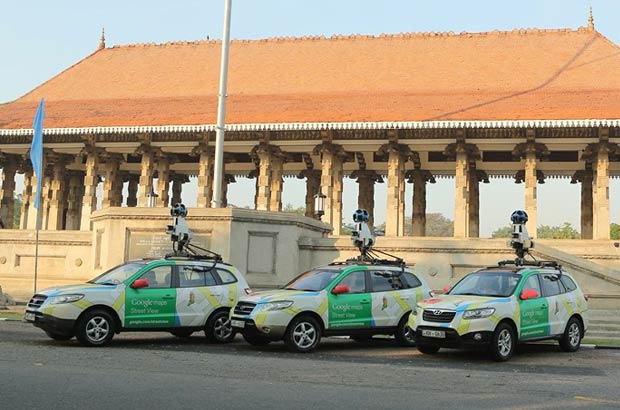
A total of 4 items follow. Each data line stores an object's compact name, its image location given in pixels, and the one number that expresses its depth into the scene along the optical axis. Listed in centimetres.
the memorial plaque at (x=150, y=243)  2102
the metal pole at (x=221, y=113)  2147
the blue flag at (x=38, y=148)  2370
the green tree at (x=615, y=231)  8005
